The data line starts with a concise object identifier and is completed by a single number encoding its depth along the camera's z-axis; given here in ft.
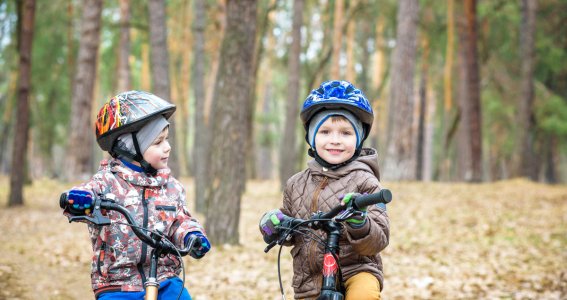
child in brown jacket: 12.03
